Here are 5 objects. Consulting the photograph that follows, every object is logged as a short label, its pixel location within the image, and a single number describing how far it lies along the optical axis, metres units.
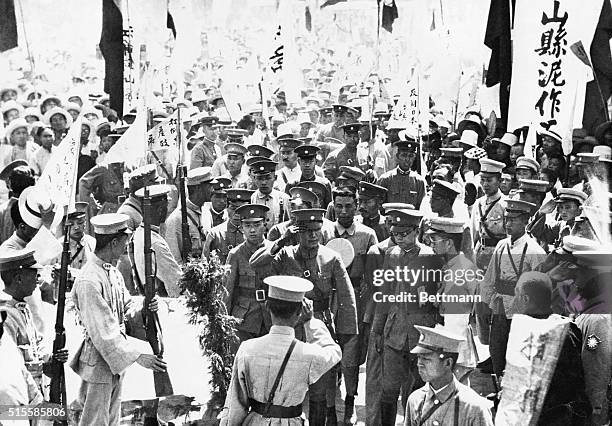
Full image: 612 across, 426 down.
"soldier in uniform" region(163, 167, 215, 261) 9.52
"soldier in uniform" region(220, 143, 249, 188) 11.45
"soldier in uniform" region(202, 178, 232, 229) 9.77
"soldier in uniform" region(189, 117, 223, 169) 13.40
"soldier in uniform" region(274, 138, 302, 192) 11.31
